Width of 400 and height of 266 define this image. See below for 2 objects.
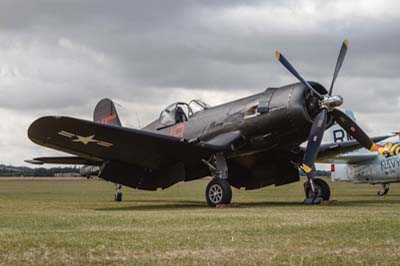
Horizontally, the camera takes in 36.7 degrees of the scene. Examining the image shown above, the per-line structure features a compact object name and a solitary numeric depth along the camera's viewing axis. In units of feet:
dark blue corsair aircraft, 45.44
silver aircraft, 85.40
